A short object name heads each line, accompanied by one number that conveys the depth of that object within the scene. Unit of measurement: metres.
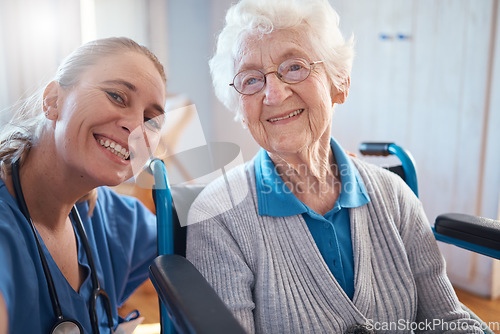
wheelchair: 0.66
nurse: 0.93
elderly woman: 0.99
